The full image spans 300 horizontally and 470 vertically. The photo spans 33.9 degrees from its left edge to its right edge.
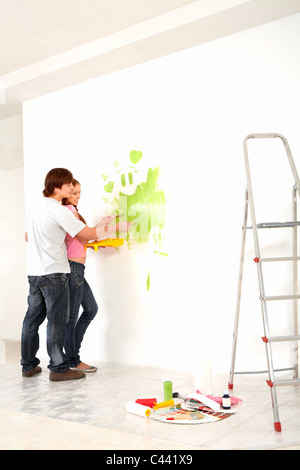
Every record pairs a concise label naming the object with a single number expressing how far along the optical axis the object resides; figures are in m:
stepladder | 2.34
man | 3.33
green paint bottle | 2.68
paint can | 2.78
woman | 3.56
